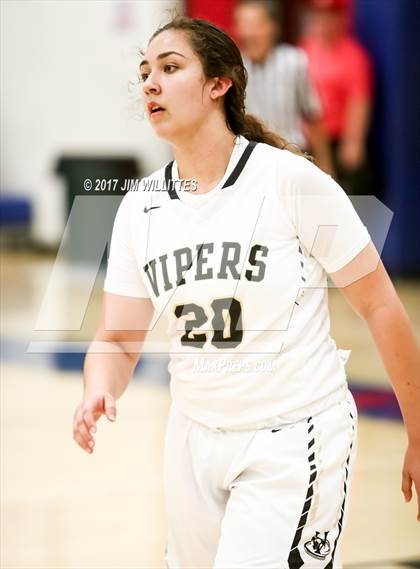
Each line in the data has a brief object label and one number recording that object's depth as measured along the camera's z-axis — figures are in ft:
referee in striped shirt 62.30
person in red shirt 77.36
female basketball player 20.42
